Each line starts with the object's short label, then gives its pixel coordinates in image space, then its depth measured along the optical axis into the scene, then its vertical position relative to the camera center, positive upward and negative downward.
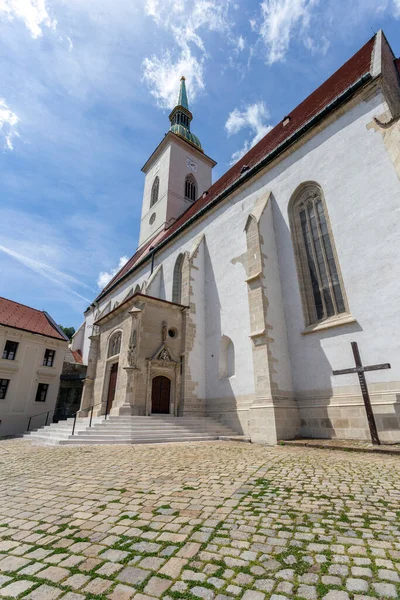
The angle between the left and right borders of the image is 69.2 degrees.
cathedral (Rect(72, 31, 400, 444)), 8.93 +4.34
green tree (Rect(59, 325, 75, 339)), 44.60 +11.88
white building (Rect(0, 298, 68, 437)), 16.91 +2.63
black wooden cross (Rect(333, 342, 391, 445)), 7.59 +0.85
